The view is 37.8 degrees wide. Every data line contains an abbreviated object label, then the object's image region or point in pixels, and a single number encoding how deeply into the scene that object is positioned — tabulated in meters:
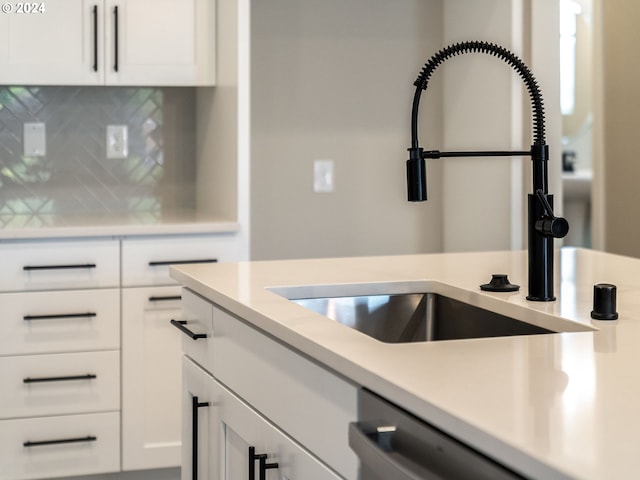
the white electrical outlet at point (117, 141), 3.57
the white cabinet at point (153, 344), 2.99
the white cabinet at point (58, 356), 2.89
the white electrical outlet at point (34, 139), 3.49
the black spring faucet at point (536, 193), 1.52
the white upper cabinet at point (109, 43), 3.11
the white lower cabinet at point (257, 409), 1.23
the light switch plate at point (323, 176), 3.65
